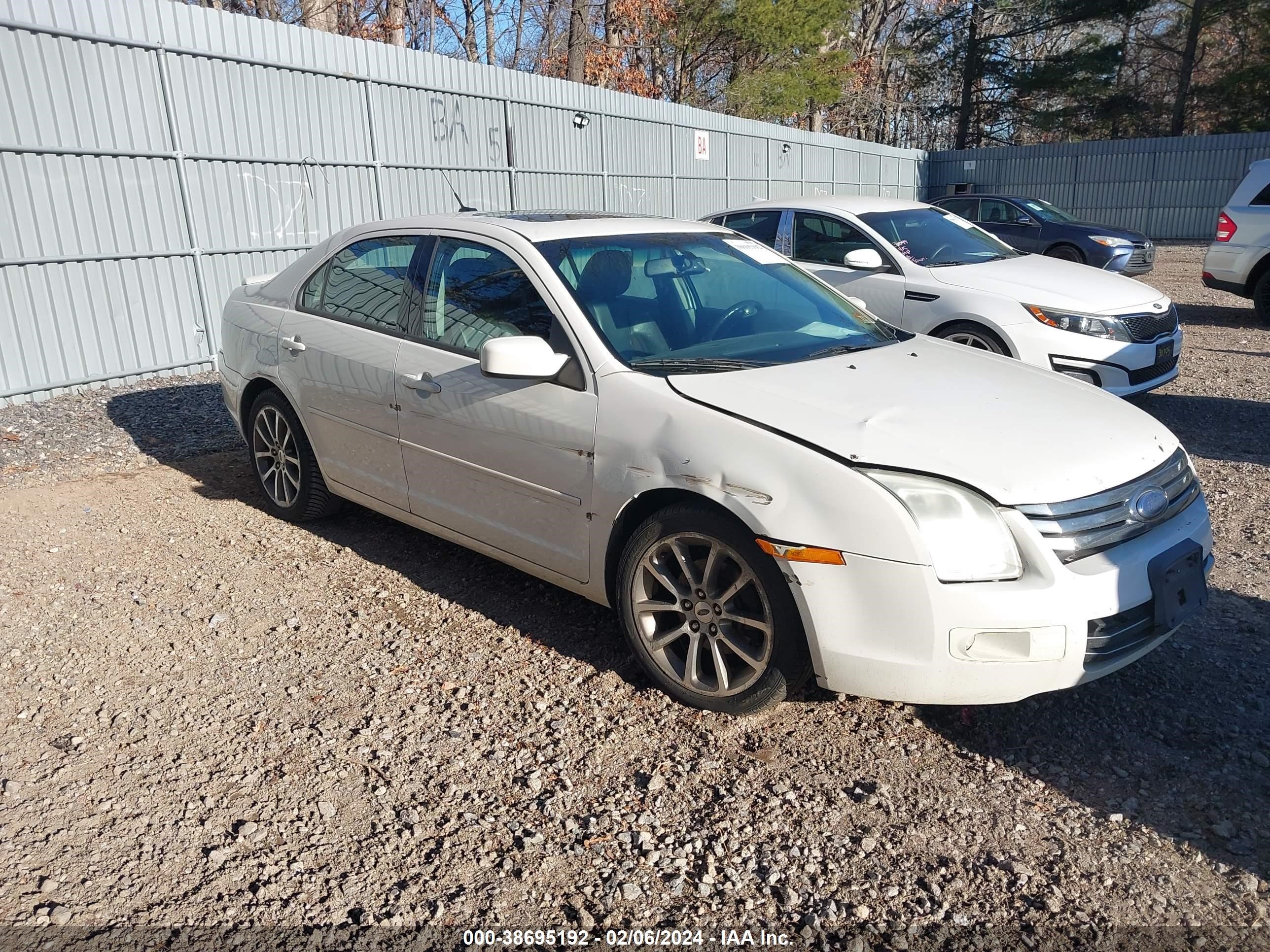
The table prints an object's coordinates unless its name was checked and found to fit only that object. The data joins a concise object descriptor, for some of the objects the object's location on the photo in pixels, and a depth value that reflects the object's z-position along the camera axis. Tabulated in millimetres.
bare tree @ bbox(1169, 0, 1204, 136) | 31594
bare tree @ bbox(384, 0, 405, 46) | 19833
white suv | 11055
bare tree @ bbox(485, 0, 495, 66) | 30250
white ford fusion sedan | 2936
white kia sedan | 6785
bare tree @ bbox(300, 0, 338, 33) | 17719
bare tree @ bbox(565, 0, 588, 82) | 21422
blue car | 16547
